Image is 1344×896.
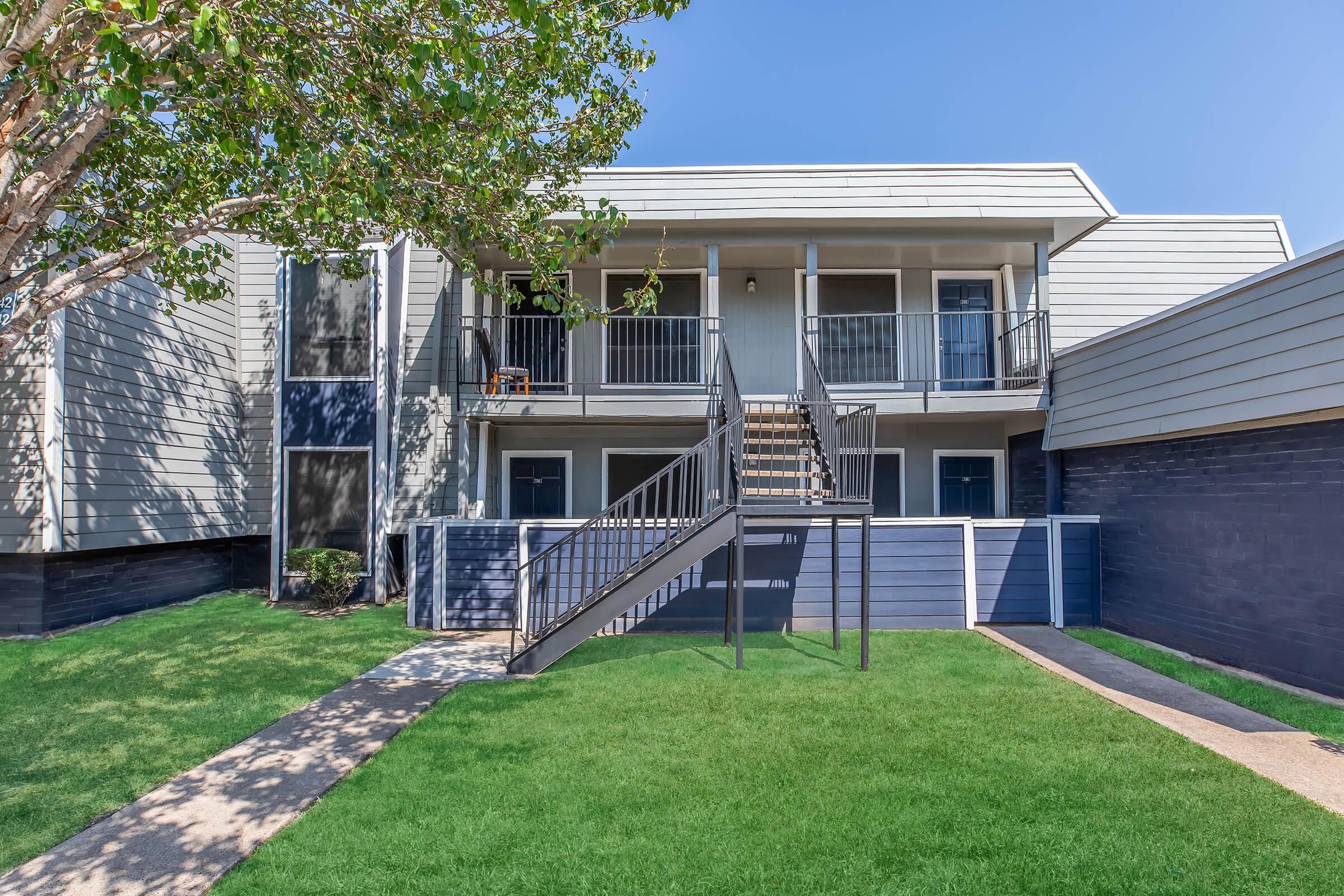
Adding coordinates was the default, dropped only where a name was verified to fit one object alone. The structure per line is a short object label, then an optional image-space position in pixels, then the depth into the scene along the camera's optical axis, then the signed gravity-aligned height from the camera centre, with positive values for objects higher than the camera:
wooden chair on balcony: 9.12 +1.47
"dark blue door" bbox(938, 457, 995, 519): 10.66 -0.15
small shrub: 9.38 -1.24
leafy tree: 4.04 +2.59
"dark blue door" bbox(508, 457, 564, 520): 10.81 -0.09
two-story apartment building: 7.98 +1.22
